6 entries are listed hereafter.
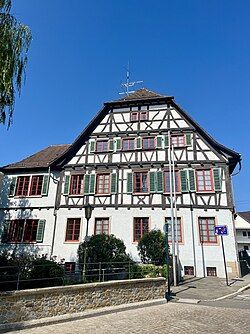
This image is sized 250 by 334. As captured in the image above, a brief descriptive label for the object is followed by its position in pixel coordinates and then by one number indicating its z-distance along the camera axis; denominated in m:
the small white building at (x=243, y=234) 40.93
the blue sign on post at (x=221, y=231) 13.27
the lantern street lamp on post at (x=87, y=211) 13.59
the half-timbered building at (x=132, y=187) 16.67
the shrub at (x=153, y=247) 15.19
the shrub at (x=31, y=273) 7.30
